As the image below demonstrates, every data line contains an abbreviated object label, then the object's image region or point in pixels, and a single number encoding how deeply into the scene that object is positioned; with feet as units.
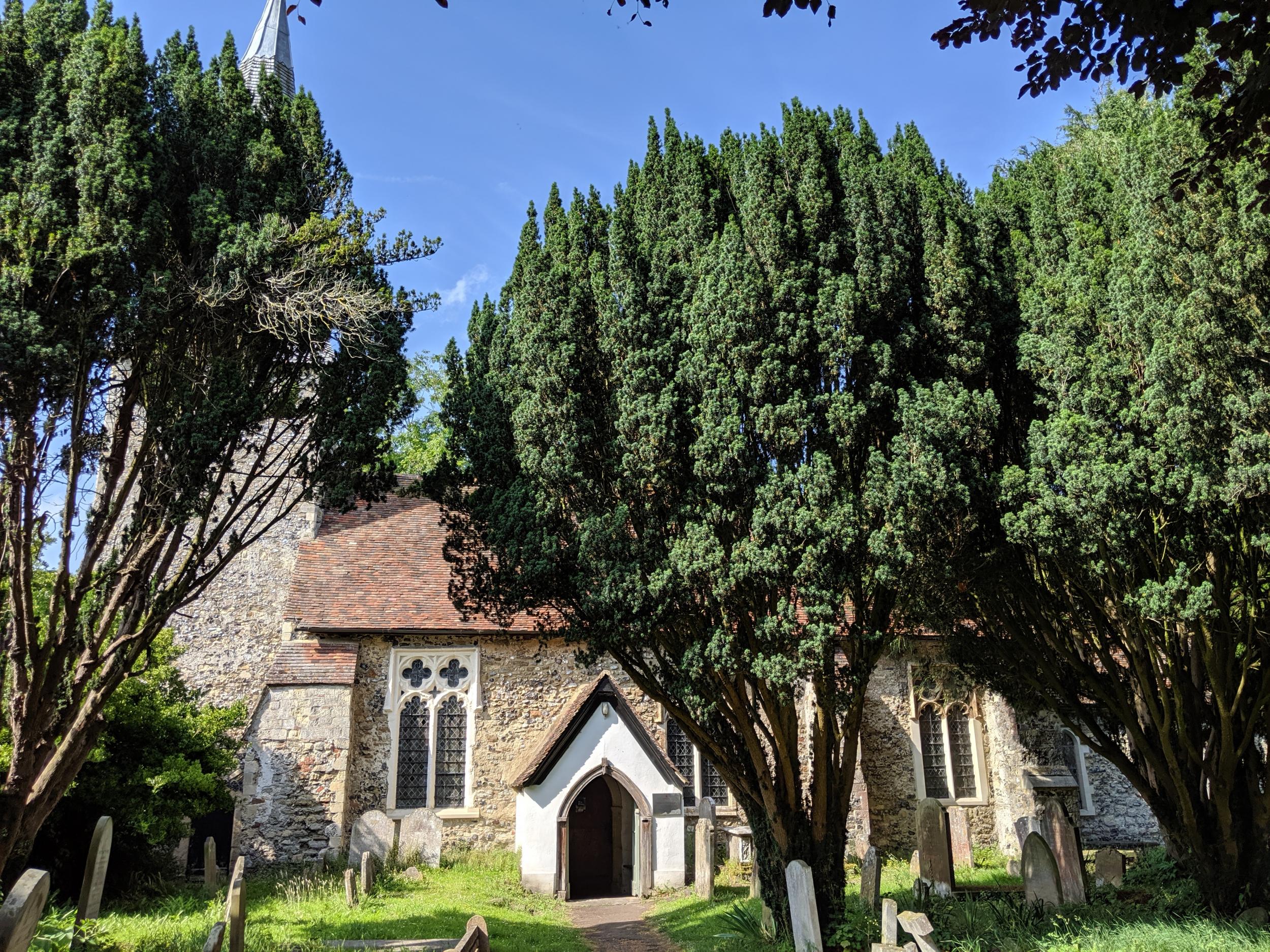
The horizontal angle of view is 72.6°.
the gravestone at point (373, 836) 48.08
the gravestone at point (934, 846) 39.78
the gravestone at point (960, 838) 54.95
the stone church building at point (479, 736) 50.26
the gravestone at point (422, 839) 49.47
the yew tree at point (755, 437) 28.32
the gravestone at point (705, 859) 44.80
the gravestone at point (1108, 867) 43.19
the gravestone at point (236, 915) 25.35
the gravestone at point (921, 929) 21.70
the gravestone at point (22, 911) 16.67
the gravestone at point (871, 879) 34.01
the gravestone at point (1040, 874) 32.65
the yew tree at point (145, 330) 24.64
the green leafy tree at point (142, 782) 38.50
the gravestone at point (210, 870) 41.37
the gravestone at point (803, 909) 27.63
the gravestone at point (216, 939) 21.91
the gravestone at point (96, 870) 31.07
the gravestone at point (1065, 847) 35.32
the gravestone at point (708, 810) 48.96
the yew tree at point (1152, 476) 24.99
